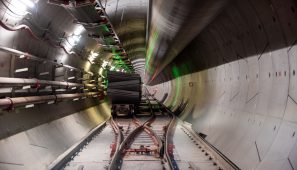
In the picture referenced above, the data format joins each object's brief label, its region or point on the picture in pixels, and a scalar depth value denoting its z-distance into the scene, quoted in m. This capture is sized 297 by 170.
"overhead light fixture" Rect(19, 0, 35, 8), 6.90
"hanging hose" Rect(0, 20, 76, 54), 5.99
